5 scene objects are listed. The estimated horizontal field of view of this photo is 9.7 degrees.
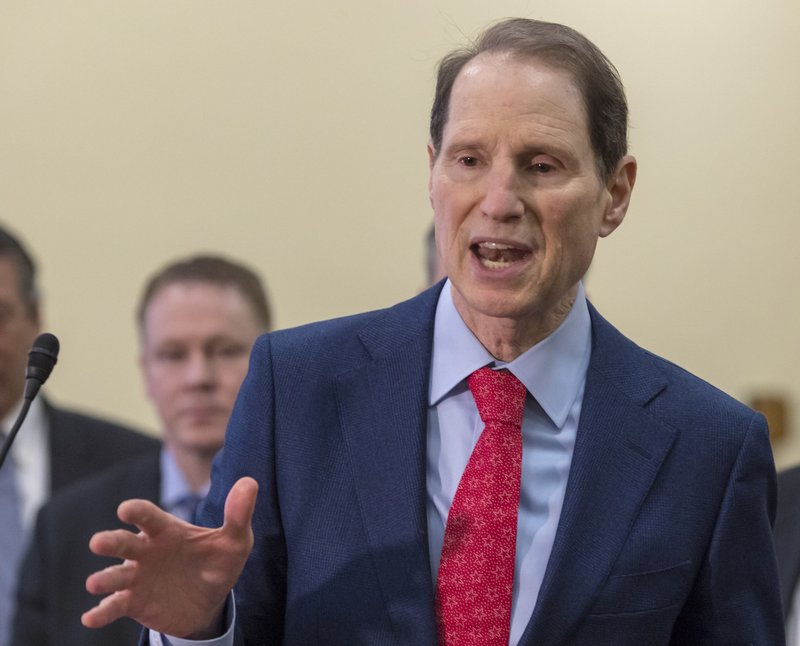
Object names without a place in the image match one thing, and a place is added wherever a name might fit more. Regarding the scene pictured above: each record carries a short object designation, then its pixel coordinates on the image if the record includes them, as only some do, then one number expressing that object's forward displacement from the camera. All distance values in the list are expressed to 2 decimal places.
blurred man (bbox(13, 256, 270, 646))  4.53
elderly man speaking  3.74
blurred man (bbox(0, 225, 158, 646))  4.75
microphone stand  3.71
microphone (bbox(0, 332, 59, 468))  3.75
